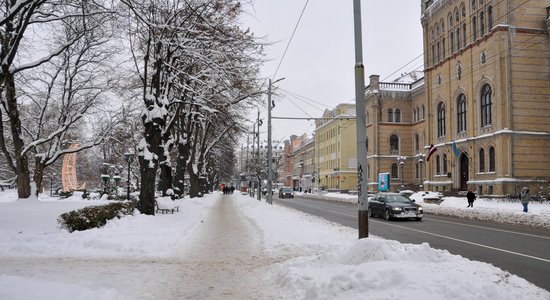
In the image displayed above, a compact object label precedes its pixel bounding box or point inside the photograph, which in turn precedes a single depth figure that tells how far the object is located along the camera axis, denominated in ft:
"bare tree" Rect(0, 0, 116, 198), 48.93
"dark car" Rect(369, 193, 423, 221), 74.90
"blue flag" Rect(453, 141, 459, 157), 144.36
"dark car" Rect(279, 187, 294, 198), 210.59
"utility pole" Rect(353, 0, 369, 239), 33.14
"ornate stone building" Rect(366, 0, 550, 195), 128.06
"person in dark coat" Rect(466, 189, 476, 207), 101.91
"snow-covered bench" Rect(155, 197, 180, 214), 72.18
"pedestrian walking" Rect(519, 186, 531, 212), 81.92
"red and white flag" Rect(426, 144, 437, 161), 157.16
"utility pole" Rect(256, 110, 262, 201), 147.23
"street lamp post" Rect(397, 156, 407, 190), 177.86
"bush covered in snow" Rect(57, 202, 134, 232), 42.47
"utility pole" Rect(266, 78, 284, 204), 111.97
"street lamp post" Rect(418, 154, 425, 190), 186.97
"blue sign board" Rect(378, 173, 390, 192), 159.94
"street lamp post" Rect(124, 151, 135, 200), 99.68
